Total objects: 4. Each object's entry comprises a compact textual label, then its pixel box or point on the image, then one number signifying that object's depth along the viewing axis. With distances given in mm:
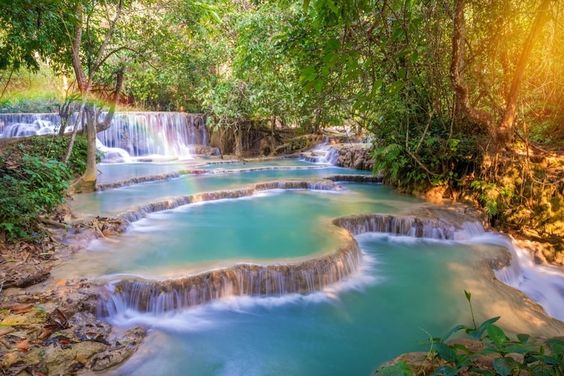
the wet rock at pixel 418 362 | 2824
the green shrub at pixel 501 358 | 1979
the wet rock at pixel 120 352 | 3447
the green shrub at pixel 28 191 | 5152
